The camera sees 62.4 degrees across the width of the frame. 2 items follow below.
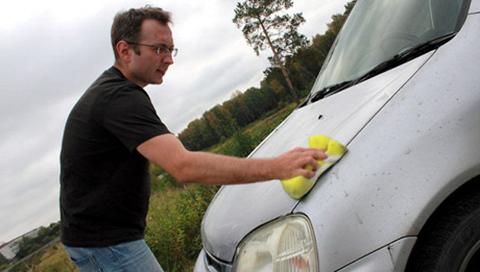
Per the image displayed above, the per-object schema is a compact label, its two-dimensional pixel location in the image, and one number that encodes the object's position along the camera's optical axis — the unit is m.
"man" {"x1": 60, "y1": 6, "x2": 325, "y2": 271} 1.92
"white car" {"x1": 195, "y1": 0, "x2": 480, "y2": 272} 1.33
